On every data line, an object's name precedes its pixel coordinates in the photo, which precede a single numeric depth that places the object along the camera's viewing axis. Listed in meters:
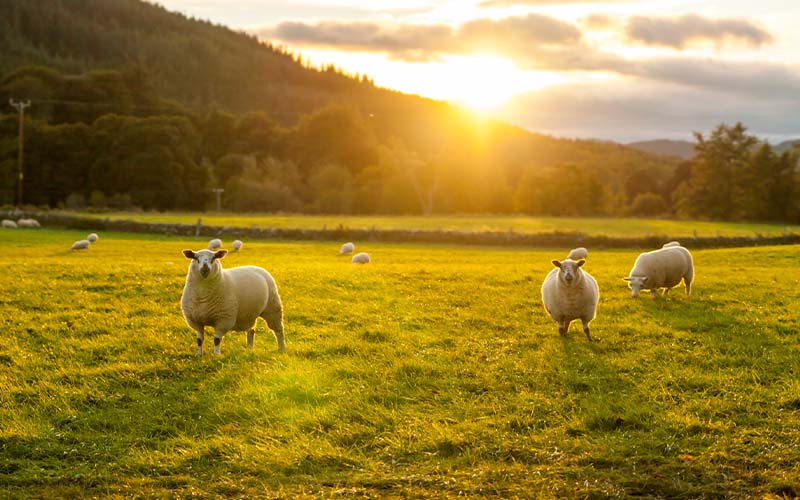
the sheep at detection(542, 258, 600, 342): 14.55
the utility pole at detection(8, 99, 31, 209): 78.80
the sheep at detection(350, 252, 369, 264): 32.19
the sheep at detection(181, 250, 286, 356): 12.45
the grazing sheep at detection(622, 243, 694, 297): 20.28
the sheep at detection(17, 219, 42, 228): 56.78
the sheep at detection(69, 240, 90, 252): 37.38
